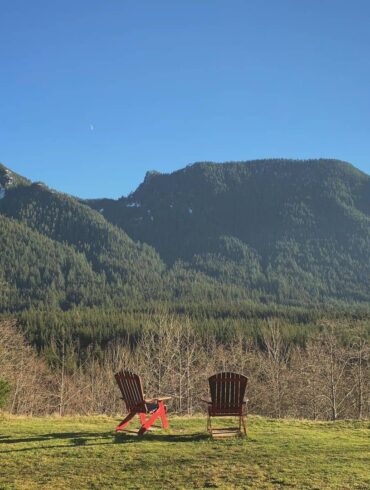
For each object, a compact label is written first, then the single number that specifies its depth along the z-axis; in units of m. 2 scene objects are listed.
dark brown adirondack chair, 11.65
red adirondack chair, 11.89
